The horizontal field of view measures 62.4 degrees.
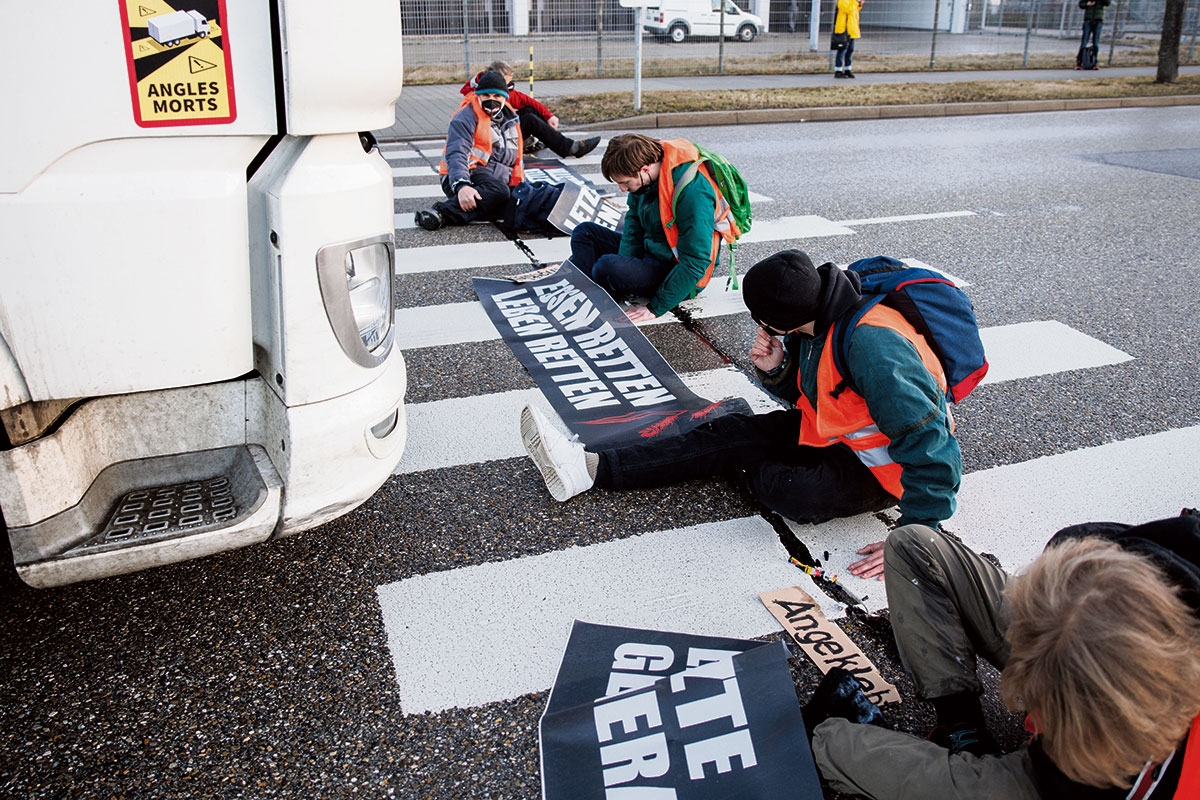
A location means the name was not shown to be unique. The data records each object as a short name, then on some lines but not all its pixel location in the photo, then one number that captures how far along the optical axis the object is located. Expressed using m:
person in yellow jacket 19.05
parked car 23.25
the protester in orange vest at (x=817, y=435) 2.79
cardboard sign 2.57
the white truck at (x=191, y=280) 2.06
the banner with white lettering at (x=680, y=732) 2.18
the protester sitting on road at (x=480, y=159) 7.31
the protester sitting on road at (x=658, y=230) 4.98
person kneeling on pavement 1.61
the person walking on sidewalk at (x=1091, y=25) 21.12
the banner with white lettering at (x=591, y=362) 4.04
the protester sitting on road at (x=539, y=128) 9.29
